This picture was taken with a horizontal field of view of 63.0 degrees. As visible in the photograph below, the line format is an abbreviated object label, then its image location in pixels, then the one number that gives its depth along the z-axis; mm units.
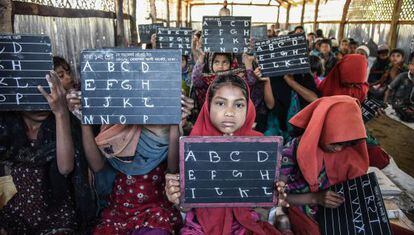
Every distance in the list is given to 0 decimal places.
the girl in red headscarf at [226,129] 2039
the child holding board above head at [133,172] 2105
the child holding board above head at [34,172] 2080
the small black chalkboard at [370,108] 3359
